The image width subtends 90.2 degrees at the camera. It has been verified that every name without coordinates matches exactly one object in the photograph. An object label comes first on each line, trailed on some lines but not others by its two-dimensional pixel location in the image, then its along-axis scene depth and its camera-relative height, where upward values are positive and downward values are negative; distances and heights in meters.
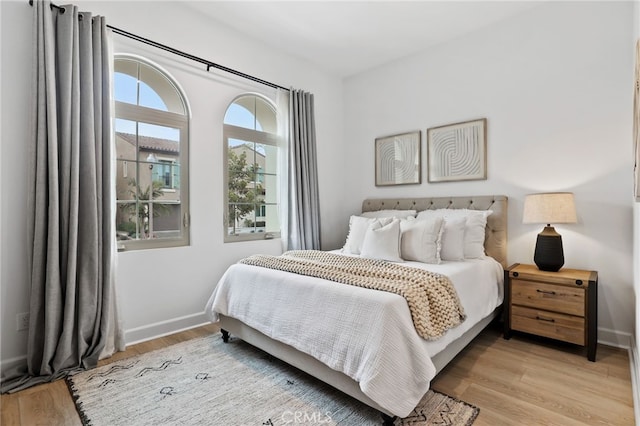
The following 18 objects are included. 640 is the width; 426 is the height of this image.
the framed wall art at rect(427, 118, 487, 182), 3.19 +0.58
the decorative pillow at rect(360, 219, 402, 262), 2.64 -0.30
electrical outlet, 2.10 -0.74
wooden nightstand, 2.26 -0.74
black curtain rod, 2.44 +1.36
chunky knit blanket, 1.70 -0.44
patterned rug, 1.65 -1.09
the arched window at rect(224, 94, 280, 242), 3.30 +0.42
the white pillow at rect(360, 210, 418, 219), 3.44 -0.07
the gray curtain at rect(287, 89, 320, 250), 3.65 +0.36
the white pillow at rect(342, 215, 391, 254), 3.06 -0.27
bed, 1.53 -0.70
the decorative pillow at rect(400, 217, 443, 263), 2.60 -0.28
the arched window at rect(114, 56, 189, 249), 2.62 +0.45
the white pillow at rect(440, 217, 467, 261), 2.71 -0.29
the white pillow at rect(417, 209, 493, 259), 2.83 -0.23
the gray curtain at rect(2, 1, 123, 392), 2.06 +0.07
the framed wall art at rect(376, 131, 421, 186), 3.68 +0.57
